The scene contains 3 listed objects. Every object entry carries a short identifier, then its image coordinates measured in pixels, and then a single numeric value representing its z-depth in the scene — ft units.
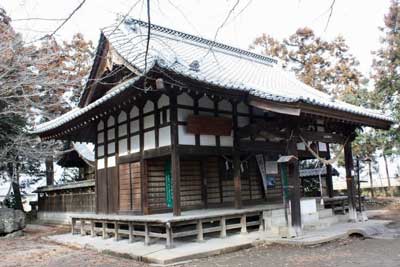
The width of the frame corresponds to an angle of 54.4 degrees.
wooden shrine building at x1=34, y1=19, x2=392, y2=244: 31.65
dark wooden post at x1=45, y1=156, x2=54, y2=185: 78.09
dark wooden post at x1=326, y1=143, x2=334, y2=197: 47.19
